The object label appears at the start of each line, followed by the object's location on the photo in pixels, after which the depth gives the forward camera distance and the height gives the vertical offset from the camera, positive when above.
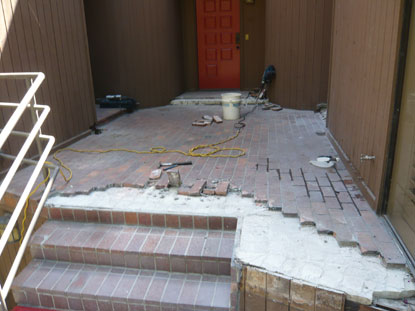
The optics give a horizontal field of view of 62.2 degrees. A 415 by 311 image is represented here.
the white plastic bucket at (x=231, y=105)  5.32 -0.88
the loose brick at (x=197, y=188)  2.77 -1.10
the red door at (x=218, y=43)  7.10 +0.07
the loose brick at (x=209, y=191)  2.77 -1.11
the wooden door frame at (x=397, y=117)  2.01 -0.45
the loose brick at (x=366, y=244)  1.93 -1.11
